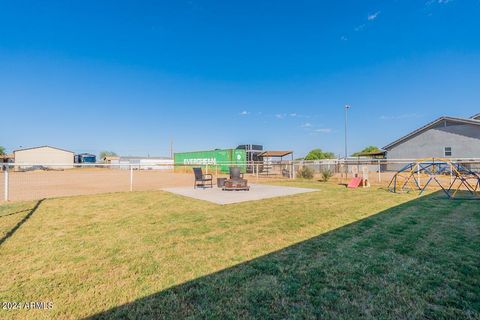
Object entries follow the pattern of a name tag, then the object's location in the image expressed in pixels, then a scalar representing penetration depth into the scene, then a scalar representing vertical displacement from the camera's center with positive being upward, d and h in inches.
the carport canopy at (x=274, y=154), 1170.0 +51.7
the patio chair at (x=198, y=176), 458.0 -23.3
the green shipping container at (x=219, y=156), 1175.6 +43.2
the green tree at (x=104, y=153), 4454.5 +230.1
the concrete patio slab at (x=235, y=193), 333.1 -48.9
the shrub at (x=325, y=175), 645.3 -31.9
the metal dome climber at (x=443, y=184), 357.1 -46.8
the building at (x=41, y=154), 1943.9 +94.0
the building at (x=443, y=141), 761.0 +81.7
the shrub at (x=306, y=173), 709.9 -28.4
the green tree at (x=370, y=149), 2223.8 +141.8
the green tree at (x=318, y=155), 2138.4 +82.4
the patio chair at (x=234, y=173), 449.8 -17.1
